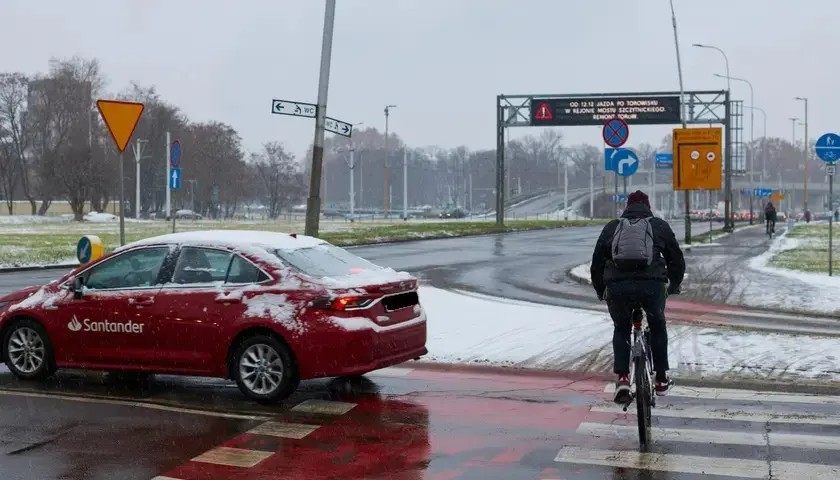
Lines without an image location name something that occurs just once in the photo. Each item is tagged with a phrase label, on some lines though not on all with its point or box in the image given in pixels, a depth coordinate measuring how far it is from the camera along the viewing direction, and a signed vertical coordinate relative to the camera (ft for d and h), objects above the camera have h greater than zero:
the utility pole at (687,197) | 114.38 +1.47
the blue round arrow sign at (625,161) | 64.75 +3.20
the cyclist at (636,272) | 22.88 -1.48
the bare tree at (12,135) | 279.28 +22.38
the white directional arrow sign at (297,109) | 50.26 +5.22
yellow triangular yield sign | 42.37 +4.02
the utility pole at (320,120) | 51.06 +4.68
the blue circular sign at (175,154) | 79.61 +4.52
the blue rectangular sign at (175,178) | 88.79 +2.88
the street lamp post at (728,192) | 158.92 +2.83
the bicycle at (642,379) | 21.90 -3.86
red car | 27.02 -3.03
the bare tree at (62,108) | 294.66 +31.46
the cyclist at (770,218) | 153.58 -1.34
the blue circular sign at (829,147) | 65.87 +4.19
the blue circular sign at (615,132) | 59.36 +4.73
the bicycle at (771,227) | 153.58 -2.76
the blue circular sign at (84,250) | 43.50 -1.79
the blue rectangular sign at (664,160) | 146.10 +7.51
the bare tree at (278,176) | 357.41 +12.44
